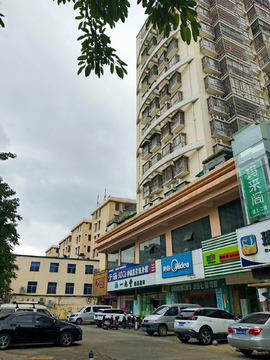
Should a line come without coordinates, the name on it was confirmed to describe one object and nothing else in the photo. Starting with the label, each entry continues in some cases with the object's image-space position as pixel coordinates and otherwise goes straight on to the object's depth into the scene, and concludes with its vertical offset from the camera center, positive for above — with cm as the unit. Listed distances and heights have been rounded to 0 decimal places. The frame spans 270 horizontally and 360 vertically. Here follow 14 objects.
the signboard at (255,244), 1380 +301
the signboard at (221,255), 1655 +301
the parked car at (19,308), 1630 +7
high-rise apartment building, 2739 +2176
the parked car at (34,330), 1073 -75
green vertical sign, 1481 +589
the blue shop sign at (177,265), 2014 +301
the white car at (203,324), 1233 -61
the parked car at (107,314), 2317 -36
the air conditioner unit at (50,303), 3738 +74
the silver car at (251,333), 841 -67
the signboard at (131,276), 2469 +289
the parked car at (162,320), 1593 -56
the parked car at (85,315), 2653 -50
